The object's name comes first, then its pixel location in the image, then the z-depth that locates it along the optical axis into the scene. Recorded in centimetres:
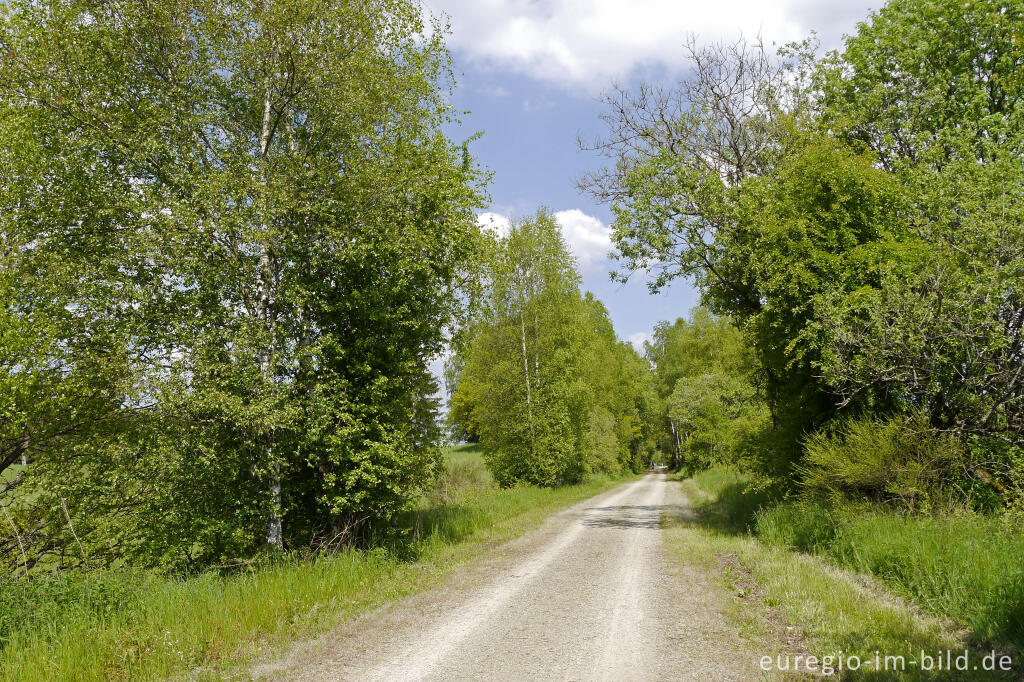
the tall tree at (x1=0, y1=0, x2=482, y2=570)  971
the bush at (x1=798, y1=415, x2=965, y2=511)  1016
